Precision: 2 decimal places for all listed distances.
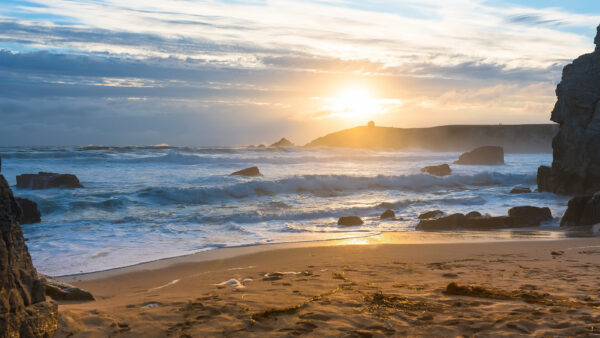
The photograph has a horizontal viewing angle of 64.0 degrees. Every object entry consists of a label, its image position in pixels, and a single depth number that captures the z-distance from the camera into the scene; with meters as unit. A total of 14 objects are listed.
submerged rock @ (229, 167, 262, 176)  25.81
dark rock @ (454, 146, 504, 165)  40.34
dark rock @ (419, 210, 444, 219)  13.65
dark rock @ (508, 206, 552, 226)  12.30
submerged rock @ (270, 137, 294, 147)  65.99
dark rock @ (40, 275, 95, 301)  4.96
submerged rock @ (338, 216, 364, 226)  12.37
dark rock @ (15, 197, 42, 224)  11.92
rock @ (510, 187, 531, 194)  20.07
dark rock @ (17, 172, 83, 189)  18.78
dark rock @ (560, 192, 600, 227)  11.76
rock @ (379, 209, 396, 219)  13.81
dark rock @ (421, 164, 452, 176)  29.38
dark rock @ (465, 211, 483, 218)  12.42
